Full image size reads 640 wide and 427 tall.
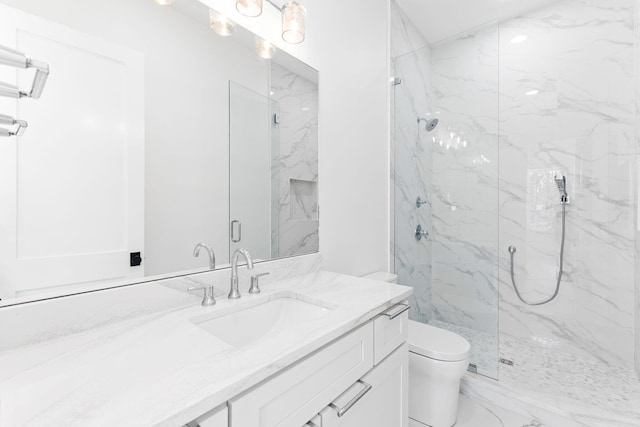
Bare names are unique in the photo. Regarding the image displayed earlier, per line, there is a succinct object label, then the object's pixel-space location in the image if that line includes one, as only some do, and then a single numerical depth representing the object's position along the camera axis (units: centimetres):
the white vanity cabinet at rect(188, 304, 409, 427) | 66
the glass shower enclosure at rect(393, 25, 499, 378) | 211
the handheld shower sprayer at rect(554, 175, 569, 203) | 232
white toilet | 154
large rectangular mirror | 80
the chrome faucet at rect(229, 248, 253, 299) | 114
